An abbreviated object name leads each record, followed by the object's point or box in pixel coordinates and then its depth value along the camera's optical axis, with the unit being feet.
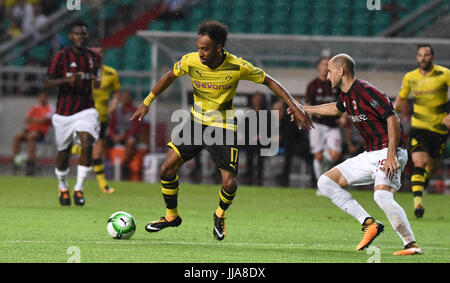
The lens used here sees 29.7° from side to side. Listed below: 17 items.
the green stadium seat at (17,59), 72.02
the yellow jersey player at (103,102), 43.34
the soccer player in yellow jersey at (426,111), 37.29
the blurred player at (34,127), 60.75
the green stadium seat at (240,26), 73.00
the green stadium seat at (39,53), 71.87
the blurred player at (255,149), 54.24
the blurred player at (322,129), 46.21
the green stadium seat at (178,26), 73.31
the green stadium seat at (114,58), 71.10
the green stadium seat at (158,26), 73.51
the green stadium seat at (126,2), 78.87
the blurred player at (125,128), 58.03
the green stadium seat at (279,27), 72.43
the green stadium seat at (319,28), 72.02
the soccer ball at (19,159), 61.41
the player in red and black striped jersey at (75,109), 36.55
